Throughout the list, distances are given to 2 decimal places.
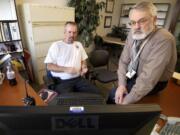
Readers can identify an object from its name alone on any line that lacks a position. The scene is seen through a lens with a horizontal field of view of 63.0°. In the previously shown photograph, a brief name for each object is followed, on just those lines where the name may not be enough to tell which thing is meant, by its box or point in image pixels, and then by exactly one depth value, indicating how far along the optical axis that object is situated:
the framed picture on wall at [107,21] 5.01
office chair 2.36
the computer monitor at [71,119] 0.42
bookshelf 2.49
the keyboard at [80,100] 1.10
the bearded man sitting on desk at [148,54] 1.16
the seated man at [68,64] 2.07
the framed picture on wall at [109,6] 4.79
